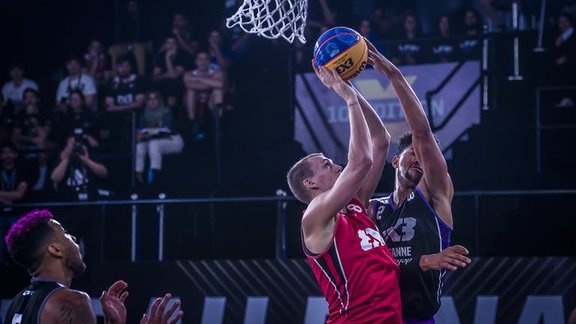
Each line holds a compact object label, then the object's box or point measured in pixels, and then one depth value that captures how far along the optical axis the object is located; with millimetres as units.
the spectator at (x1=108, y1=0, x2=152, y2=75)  11570
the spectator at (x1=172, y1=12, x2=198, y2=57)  11238
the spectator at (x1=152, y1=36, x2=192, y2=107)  10695
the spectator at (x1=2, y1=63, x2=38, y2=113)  11500
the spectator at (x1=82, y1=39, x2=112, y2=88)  11500
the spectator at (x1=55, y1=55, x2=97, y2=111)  11070
